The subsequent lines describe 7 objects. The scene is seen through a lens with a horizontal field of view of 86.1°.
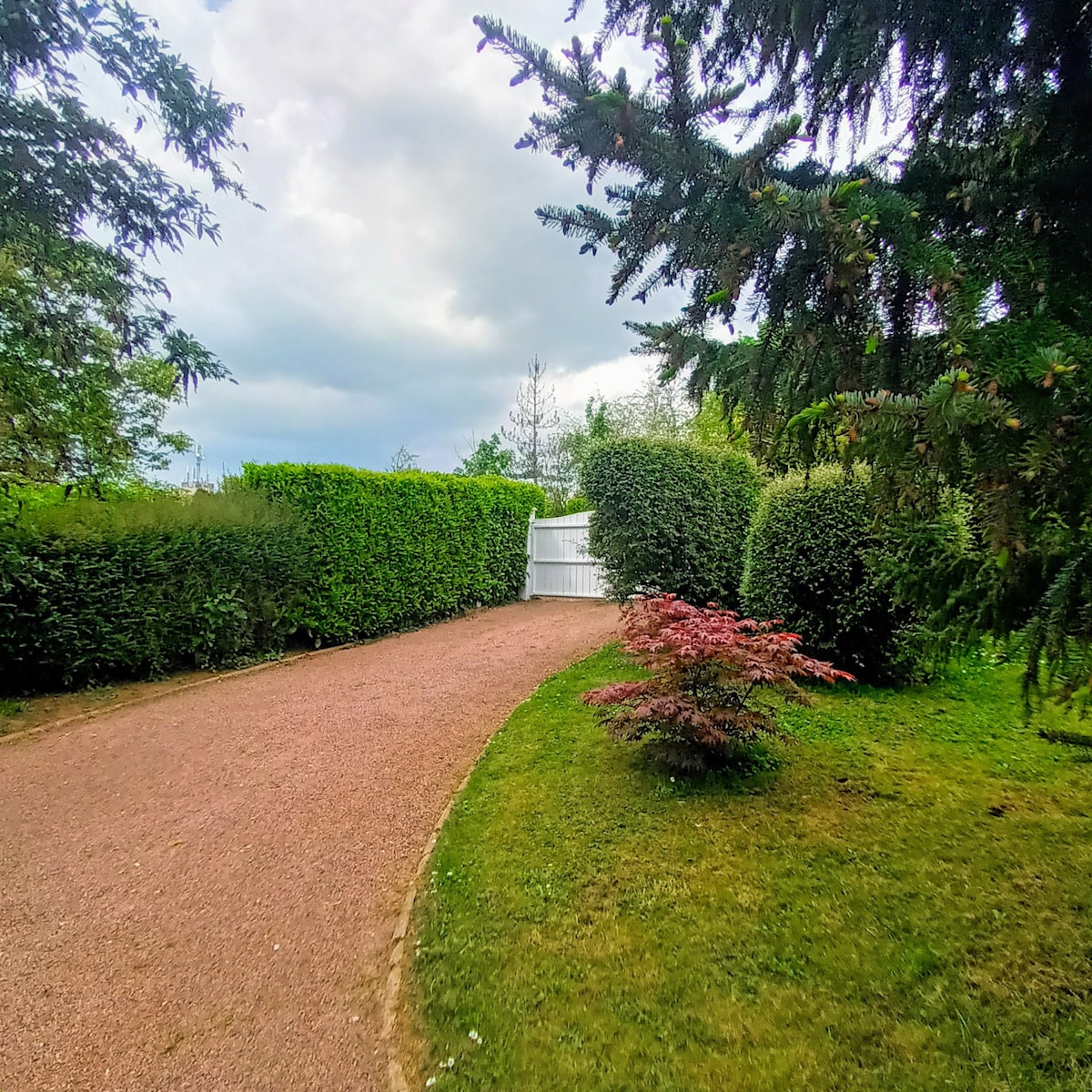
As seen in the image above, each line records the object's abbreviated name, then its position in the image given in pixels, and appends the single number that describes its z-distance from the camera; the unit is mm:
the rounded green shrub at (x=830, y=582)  4551
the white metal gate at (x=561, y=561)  10898
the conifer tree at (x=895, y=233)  1247
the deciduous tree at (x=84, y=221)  5410
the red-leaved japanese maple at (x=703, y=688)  3111
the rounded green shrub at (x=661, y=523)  6250
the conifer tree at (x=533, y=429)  19094
